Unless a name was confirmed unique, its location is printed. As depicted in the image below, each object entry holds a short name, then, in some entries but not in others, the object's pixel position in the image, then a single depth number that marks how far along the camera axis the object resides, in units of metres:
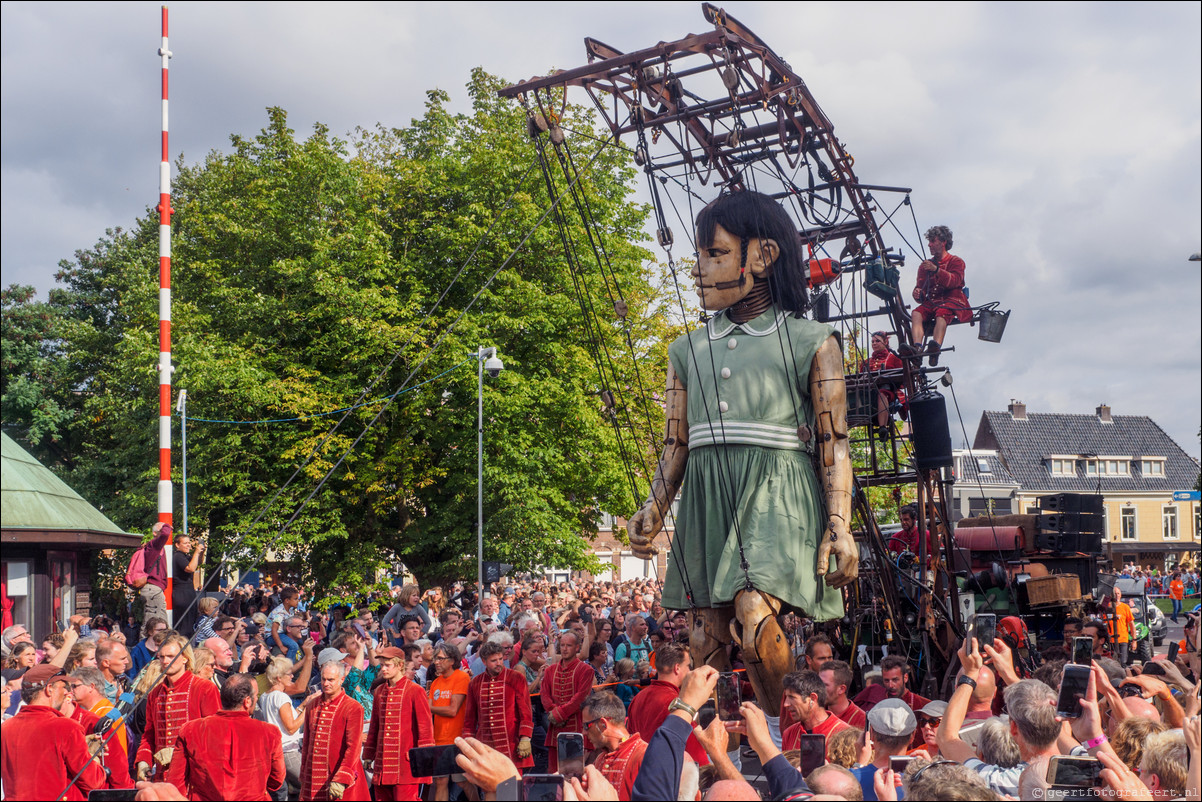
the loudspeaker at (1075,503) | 13.23
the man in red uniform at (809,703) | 5.37
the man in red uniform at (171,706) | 6.61
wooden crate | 10.75
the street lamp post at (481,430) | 18.08
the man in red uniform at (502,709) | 7.68
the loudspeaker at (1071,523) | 13.23
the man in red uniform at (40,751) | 5.42
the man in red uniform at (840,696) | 6.05
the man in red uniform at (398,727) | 7.21
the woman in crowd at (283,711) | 7.51
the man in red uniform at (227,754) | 5.88
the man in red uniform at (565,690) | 7.84
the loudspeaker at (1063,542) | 13.19
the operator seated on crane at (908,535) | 10.26
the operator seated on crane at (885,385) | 9.46
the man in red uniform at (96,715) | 6.05
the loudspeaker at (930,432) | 9.13
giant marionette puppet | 6.40
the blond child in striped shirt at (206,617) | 9.96
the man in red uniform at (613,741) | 4.67
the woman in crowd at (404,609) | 11.77
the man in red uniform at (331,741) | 6.59
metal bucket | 9.41
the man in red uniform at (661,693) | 6.16
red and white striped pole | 11.34
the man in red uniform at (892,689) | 6.58
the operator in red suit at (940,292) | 9.42
